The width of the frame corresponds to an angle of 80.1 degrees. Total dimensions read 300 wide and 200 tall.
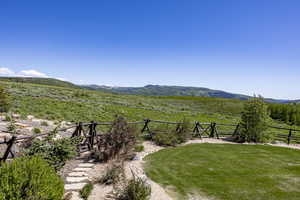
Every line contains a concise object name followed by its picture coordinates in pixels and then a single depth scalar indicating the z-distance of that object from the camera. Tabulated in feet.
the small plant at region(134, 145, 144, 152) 26.36
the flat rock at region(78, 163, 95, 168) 19.78
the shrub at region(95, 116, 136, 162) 21.83
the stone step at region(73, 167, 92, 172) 18.58
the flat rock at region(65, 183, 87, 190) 14.99
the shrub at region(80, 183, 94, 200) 13.89
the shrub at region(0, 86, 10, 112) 38.27
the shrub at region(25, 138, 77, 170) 15.69
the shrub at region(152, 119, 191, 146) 31.99
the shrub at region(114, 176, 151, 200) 13.22
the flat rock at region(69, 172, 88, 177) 17.37
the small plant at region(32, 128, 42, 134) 26.14
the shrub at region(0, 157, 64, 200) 8.35
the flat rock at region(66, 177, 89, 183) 16.20
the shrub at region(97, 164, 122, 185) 16.52
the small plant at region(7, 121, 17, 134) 22.34
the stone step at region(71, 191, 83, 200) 13.52
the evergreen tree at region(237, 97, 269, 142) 38.37
